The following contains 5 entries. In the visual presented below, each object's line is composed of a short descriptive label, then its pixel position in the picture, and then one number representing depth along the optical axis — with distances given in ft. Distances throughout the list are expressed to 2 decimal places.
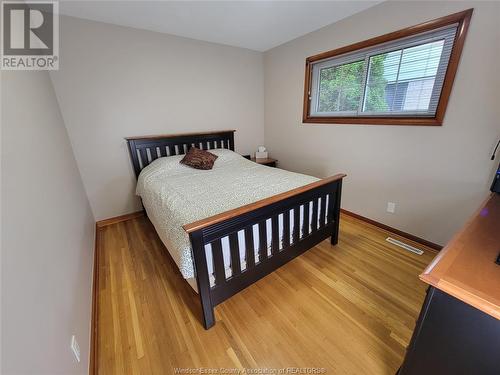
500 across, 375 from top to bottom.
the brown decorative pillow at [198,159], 8.73
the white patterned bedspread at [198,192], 4.62
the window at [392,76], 5.78
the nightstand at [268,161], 11.45
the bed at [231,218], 4.19
